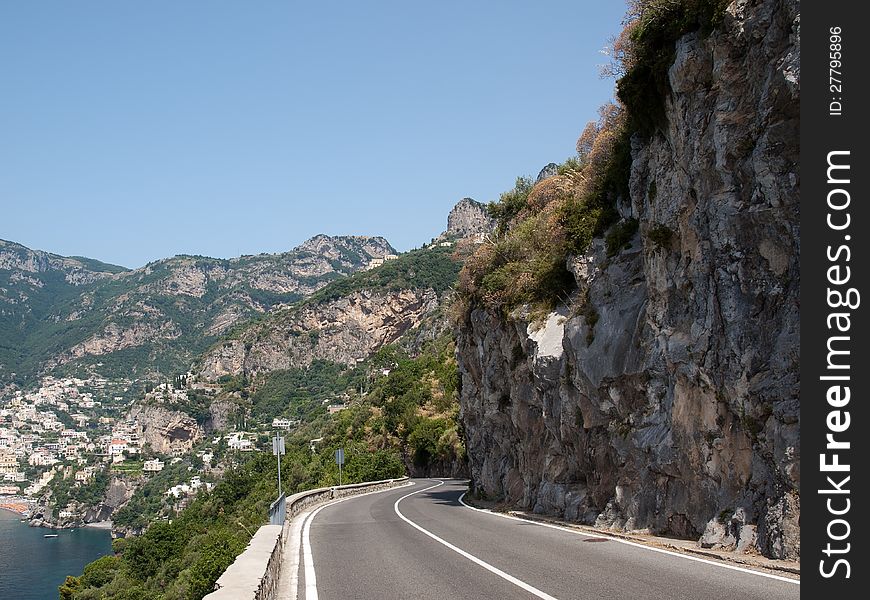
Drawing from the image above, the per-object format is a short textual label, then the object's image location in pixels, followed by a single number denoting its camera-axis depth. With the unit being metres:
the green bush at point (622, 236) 18.70
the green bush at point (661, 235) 15.03
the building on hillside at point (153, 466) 158.19
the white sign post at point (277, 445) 22.44
